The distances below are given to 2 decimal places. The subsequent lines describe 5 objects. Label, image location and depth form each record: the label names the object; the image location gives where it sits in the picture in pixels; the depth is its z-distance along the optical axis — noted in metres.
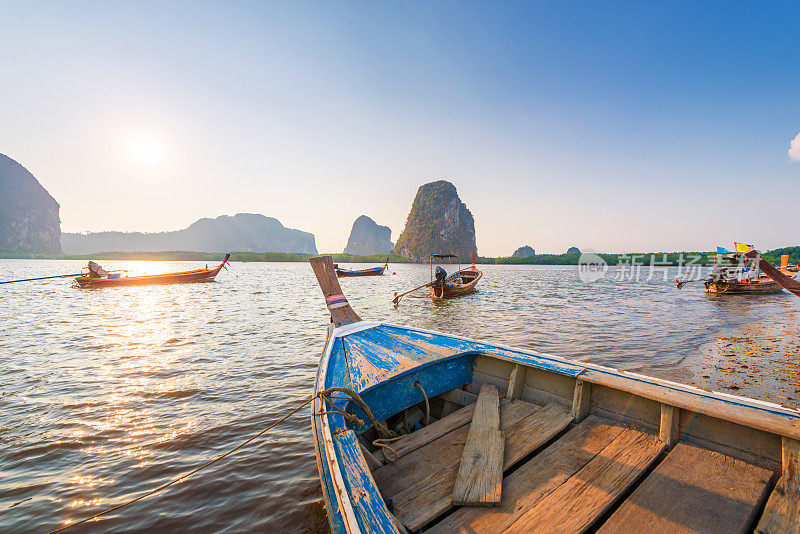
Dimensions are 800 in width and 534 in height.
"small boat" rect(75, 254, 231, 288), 26.75
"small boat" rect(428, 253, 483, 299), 20.70
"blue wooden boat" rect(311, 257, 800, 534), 2.02
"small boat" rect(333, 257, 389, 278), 44.51
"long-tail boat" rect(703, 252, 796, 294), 22.62
